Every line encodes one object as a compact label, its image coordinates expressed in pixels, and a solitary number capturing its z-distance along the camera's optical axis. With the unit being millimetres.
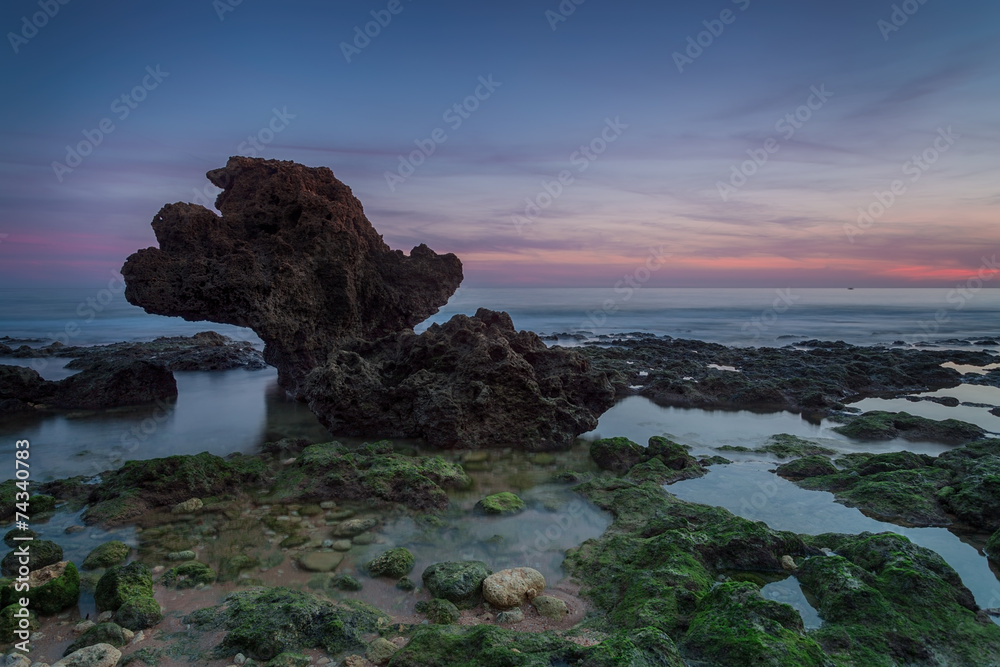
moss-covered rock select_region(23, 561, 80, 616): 4453
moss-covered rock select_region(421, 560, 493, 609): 4844
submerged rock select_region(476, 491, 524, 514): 6910
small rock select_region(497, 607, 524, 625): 4504
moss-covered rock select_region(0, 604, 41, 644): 4047
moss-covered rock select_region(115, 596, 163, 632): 4270
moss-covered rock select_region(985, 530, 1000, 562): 5547
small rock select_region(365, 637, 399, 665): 3844
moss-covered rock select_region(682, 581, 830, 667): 3441
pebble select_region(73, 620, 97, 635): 4259
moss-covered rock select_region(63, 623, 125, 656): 3977
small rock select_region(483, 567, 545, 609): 4738
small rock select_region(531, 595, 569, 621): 4625
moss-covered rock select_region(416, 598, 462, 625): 4521
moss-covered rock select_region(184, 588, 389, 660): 3977
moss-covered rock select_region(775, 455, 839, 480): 8094
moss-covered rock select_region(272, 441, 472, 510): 7266
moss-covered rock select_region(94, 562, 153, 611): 4562
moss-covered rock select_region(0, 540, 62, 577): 5121
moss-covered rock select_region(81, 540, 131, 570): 5363
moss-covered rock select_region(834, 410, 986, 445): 10148
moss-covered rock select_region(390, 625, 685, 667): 3309
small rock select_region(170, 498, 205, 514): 6781
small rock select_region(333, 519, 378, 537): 6238
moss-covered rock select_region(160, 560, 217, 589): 5012
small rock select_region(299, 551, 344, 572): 5426
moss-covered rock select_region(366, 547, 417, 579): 5301
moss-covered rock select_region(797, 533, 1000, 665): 3945
